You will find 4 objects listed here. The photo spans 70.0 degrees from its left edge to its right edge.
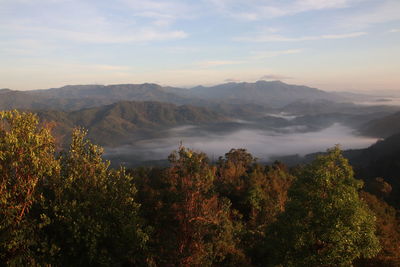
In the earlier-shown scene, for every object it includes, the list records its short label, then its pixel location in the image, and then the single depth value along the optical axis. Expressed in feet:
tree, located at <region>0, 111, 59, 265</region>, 54.75
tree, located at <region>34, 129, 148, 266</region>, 64.03
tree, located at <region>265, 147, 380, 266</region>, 73.46
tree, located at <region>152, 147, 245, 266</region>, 61.31
